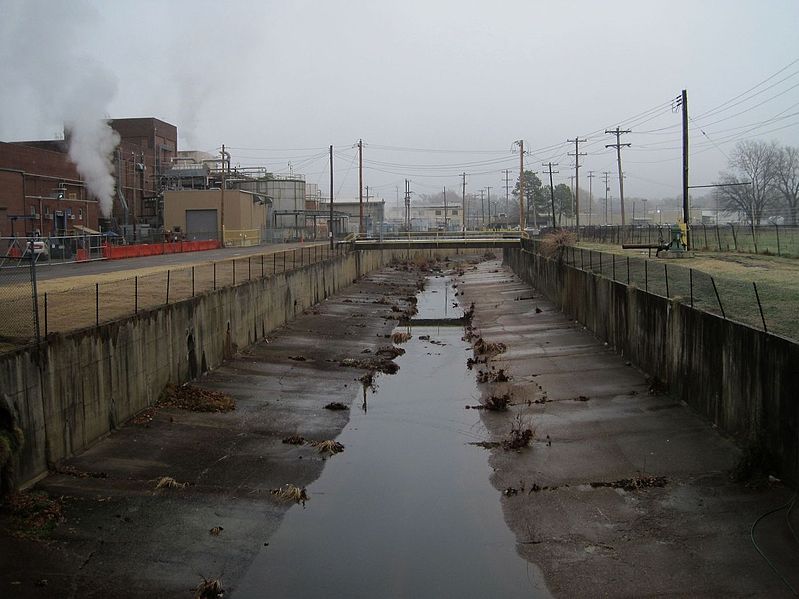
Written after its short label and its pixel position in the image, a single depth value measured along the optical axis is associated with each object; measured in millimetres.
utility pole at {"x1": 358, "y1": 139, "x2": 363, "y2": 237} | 88838
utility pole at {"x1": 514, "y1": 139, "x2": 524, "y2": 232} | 84000
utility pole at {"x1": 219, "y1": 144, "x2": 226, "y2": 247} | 74138
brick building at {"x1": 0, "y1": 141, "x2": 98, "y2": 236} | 53344
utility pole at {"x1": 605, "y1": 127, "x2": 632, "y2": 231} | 97625
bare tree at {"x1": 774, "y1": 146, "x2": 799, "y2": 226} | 91812
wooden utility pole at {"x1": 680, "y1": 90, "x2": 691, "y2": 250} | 46434
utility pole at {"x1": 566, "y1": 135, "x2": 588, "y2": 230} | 104250
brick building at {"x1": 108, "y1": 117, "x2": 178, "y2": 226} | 83131
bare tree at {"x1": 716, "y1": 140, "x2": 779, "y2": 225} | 89062
